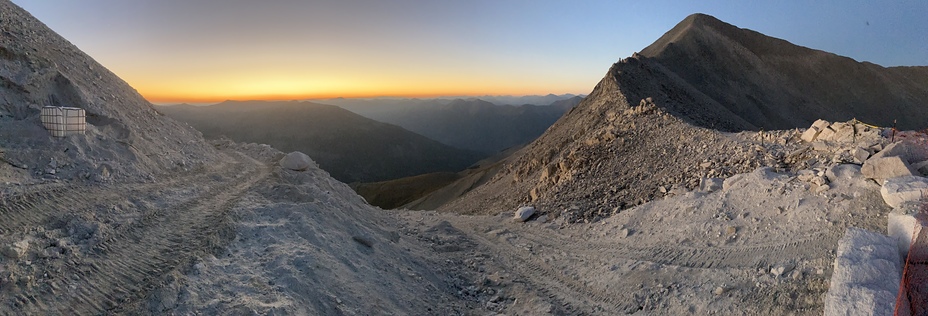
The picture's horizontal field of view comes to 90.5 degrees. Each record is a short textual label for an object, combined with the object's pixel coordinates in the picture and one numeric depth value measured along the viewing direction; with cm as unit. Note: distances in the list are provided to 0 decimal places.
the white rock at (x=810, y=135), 1001
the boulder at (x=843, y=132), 926
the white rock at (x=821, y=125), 1010
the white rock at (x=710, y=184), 966
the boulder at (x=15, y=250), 460
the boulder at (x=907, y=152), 745
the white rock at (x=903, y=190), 635
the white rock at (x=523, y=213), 1302
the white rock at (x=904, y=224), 564
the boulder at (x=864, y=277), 470
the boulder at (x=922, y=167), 716
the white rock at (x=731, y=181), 927
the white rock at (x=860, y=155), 798
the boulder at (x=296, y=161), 1154
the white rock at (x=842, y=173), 758
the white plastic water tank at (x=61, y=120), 775
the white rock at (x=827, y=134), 971
